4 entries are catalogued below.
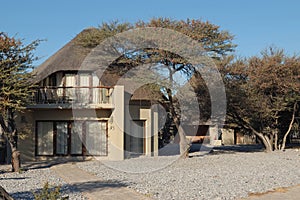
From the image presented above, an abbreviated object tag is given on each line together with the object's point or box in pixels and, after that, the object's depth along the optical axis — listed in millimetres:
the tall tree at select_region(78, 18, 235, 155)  17484
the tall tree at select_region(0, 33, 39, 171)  13828
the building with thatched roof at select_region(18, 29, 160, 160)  19156
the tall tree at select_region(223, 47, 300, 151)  21984
